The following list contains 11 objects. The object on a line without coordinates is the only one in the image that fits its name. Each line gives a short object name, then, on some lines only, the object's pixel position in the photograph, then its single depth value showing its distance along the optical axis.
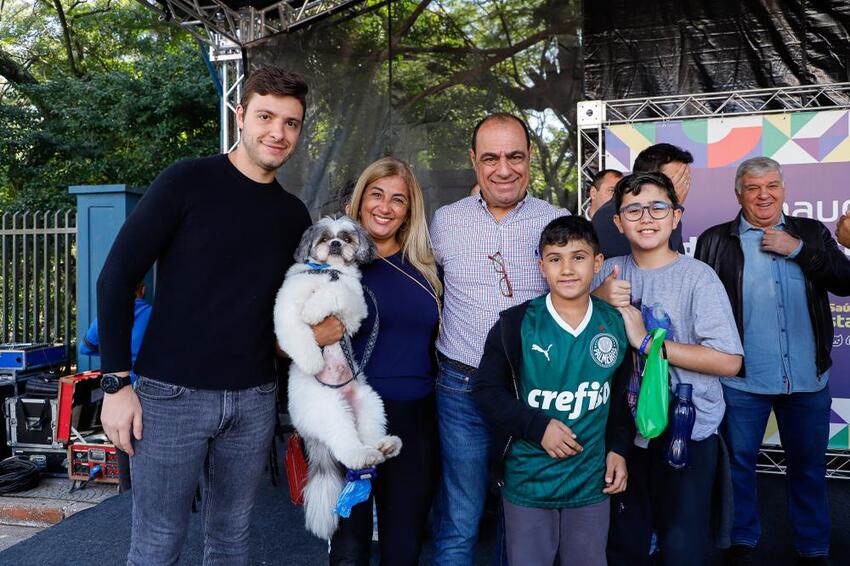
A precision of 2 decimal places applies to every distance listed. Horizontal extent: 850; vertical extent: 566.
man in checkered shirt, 2.46
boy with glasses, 2.23
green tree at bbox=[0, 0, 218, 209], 12.68
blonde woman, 2.32
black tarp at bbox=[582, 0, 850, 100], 5.00
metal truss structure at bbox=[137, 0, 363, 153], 5.56
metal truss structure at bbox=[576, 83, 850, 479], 4.78
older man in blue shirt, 3.14
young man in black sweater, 2.03
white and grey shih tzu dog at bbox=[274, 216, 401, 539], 2.28
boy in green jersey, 2.13
